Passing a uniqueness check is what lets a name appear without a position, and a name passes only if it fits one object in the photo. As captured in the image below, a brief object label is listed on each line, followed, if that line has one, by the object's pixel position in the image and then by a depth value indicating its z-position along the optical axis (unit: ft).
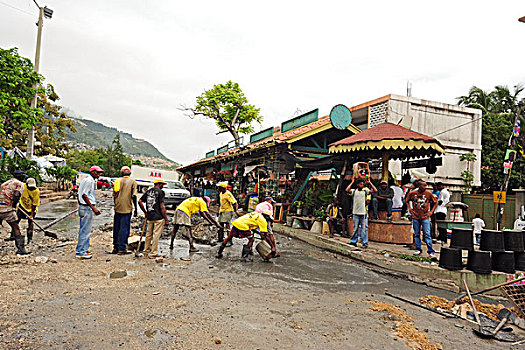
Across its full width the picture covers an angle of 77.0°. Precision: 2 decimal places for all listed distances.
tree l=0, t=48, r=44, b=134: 43.04
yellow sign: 39.70
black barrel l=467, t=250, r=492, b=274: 22.09
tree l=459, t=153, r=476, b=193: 68.39
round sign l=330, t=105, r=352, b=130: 43.09
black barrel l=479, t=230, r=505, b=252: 22.44
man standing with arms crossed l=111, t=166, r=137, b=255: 23.62
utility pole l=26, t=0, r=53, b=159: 67.56
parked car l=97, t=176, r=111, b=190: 148.35
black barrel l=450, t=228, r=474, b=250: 22.57
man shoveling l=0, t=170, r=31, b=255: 22.09
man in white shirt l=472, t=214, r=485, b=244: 41.22
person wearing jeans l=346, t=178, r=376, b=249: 29.01
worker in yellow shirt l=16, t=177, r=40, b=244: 26.35
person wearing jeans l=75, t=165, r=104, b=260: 21.79
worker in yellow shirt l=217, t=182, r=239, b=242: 32.04
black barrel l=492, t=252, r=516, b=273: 22.27
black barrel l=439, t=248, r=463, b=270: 22.38
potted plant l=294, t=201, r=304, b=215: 44.98
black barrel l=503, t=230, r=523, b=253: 22.76
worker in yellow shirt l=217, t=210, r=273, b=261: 23.40
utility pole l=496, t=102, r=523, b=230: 37.88
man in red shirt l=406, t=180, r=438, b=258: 25.81
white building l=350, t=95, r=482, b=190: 64.28
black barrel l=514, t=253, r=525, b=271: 22.86
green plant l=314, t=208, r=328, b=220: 38.76
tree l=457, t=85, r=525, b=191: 73.93
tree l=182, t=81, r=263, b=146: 106.42
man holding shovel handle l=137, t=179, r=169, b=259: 23.82
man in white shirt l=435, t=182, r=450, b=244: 34.91
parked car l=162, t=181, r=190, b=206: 62.03
